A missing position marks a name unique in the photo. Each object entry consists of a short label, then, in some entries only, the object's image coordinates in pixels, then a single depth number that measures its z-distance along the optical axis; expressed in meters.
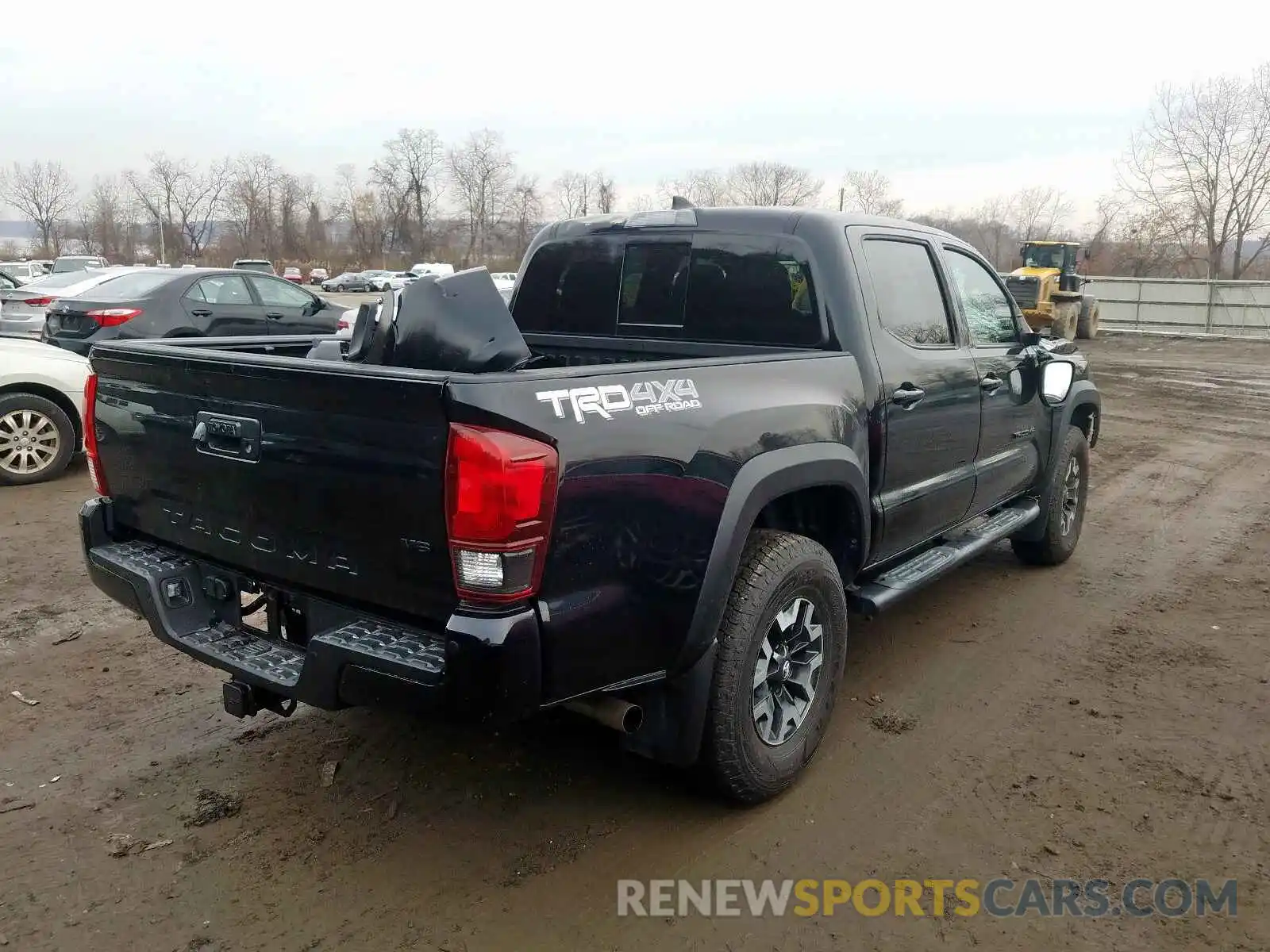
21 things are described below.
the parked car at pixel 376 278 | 59.41
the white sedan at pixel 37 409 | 7.66
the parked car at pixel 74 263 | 37.01
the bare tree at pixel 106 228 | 75.69
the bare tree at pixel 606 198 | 73.25
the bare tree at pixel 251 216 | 79.06
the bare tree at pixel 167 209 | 74.88
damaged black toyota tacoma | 2.50
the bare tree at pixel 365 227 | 80.24
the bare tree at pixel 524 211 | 73.81
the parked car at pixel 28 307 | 13.39
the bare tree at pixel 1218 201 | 37.41
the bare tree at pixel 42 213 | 78.75
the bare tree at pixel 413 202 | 78.44
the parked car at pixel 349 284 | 59.86
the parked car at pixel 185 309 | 10.67
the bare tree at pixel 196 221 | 76.31
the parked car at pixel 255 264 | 43.19
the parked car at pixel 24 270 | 37.00
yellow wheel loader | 24.62
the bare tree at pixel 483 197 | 76.06
